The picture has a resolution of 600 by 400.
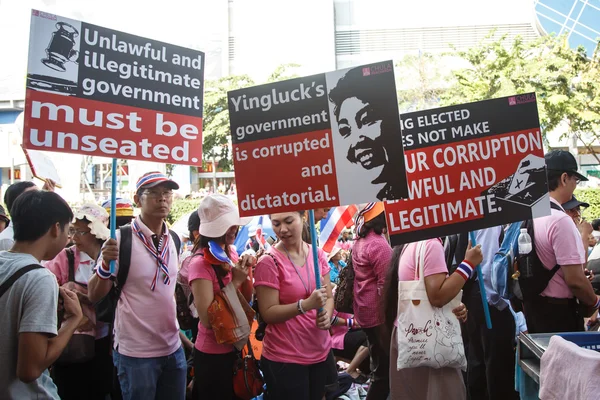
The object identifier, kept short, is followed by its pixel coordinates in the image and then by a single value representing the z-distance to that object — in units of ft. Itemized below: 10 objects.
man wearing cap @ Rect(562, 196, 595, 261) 13.83
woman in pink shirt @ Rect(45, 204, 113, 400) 12.10
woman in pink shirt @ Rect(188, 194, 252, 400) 11.06
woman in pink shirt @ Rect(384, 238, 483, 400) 9.89
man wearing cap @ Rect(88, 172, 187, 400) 10.60
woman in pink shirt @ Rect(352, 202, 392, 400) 12.99
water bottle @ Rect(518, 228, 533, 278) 11.92
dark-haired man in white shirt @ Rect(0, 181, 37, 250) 12.78
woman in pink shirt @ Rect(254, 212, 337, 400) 10.64
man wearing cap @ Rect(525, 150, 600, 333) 11.32
